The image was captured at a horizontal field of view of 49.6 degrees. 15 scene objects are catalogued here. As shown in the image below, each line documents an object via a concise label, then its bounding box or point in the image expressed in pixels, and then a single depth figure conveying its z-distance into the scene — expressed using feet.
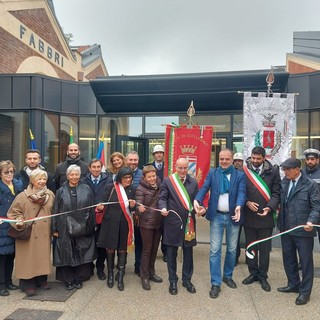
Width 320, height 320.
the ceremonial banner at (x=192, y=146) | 20.11
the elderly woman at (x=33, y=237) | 13.73
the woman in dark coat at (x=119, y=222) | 14.69
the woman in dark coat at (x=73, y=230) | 14.34
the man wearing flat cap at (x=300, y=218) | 13.29
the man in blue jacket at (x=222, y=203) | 14.29
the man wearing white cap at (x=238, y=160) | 20.44
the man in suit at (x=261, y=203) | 14.65
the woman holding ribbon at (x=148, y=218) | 14.66
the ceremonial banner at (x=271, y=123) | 21.70
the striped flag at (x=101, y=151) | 24.50
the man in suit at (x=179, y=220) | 14.11
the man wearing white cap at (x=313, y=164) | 15.99
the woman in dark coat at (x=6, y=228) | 13.96
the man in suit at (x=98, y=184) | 15.81
